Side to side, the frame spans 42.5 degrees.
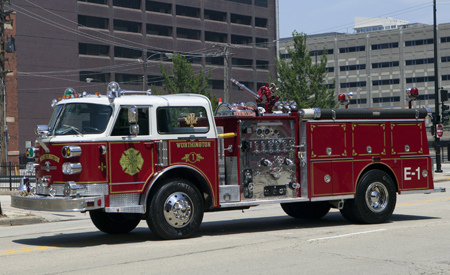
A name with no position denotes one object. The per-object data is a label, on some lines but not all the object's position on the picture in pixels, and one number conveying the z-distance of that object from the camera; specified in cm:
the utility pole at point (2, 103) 3669
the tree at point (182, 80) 4916
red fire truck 939
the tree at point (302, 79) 4516
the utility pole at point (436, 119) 3259
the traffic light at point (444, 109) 3009
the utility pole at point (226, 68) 3841
